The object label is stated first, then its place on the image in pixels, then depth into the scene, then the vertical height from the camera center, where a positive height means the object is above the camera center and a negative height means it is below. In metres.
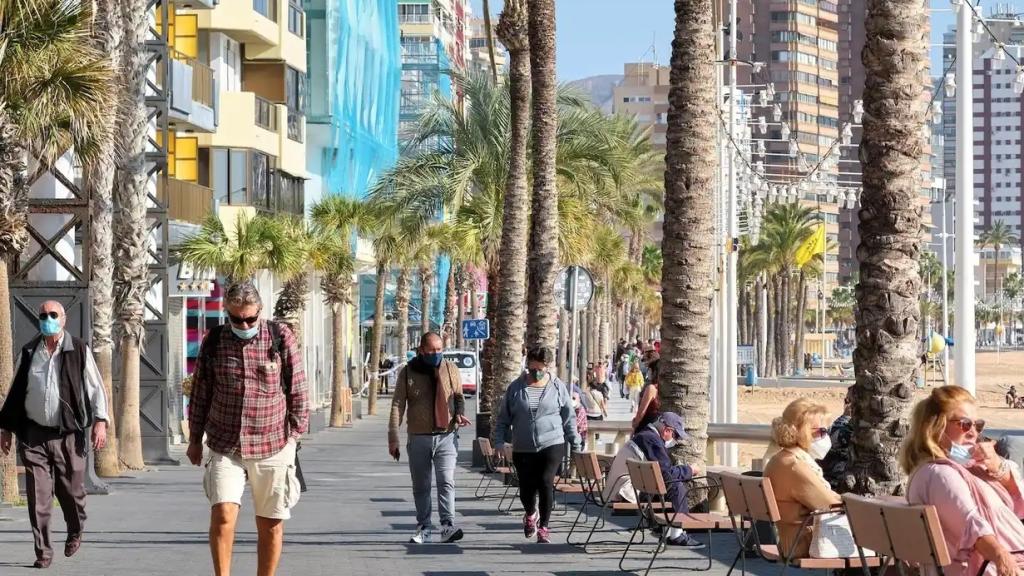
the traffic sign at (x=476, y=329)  44.47 -1.06
